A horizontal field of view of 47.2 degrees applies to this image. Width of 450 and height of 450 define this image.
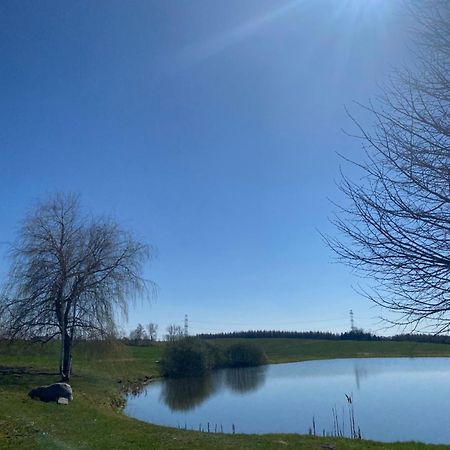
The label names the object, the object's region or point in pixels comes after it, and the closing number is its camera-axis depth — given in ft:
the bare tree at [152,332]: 255.74
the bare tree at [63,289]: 75.66
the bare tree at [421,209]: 16.15
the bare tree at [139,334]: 235.85
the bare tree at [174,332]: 151.86
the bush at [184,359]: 139.84
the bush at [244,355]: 178.70
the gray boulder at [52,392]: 57.00
